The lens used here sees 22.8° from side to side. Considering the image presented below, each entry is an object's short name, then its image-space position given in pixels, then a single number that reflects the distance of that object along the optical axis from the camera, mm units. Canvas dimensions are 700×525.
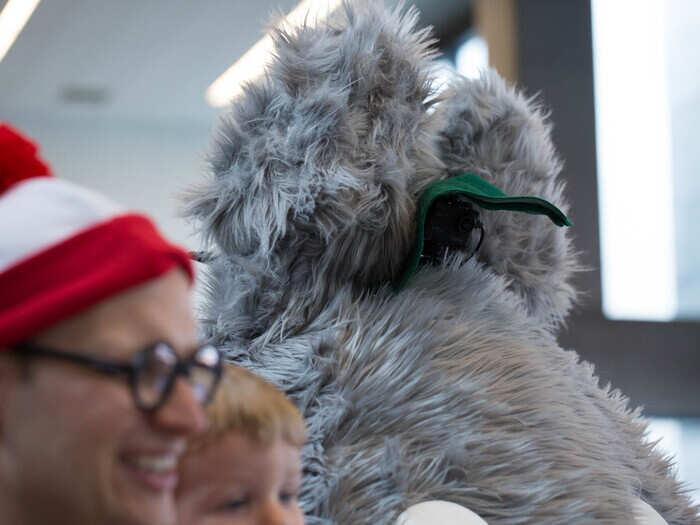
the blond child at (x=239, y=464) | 1426
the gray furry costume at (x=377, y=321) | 1721
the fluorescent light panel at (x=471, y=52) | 5972
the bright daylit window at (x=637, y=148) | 5618
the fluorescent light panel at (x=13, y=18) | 7927
